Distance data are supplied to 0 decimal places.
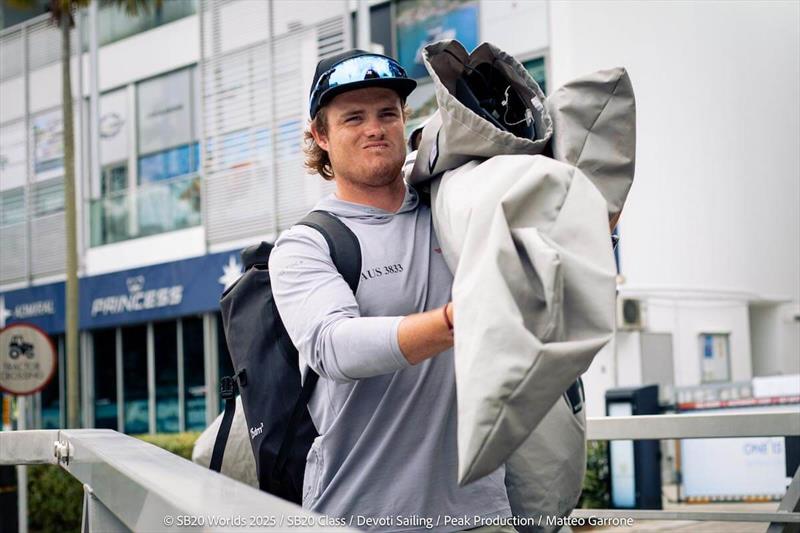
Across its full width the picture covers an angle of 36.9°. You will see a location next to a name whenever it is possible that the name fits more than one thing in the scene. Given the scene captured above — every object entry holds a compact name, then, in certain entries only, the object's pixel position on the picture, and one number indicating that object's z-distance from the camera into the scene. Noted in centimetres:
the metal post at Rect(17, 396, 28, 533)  1053
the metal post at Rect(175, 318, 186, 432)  1961
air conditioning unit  1584
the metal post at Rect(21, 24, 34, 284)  2239
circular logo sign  1221
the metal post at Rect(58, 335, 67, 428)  2192
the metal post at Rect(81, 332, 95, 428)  2161
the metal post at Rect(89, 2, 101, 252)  2125
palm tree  1778
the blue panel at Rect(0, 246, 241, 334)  1867
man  228
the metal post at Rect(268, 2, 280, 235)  1777
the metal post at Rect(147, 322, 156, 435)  2022
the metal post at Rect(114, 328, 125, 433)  2084
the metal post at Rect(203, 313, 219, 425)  1903
